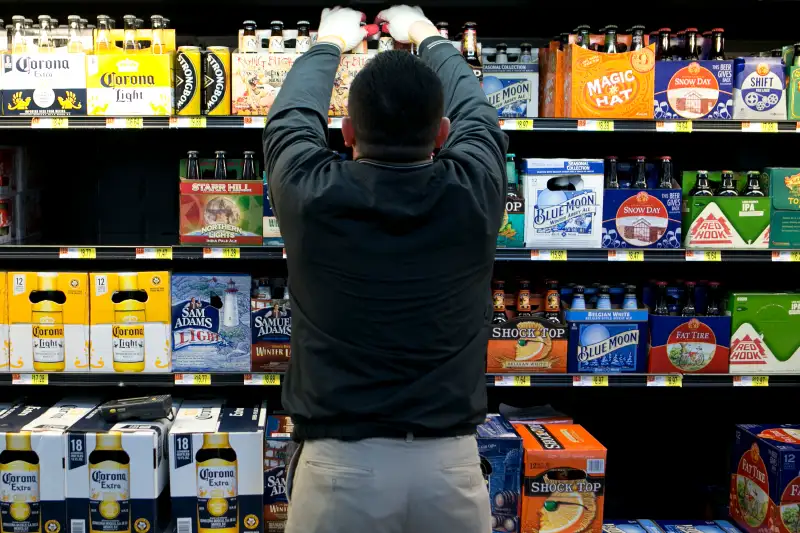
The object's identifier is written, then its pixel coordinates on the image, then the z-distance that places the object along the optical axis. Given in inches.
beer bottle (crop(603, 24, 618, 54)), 131.6
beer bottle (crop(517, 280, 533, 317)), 136.2
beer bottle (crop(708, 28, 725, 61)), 136.7
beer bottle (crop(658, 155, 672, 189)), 136.3
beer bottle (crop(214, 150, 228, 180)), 132.8
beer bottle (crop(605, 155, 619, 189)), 135.3
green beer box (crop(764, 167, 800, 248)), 134.6
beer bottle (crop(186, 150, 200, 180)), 132.0
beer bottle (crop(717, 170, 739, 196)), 135.0
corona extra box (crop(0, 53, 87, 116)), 127.6
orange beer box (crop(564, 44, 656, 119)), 128.3
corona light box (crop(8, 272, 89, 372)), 131.0
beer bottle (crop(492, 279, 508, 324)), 135.9
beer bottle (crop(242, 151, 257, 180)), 132.4
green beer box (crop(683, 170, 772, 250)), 133.5
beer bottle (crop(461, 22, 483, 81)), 129.5
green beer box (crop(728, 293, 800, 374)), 136.3
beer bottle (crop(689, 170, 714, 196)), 135.0
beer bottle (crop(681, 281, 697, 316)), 137.9
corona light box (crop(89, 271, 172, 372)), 131.1
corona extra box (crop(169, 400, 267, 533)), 126.0
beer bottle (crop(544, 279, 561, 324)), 136.5
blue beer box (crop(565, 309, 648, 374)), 134.6
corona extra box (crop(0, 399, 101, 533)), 124.6
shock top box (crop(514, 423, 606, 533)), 126.3
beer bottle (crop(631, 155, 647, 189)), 135.6
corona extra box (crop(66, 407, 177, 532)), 124.7
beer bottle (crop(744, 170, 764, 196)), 135.9
